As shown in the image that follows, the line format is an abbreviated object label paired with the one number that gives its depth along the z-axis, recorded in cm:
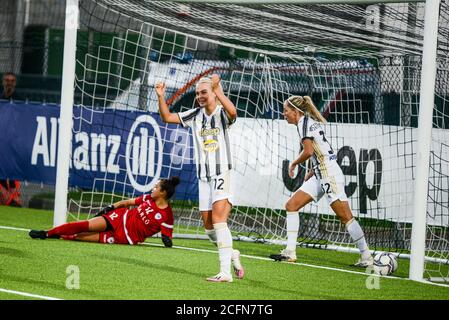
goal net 1454
